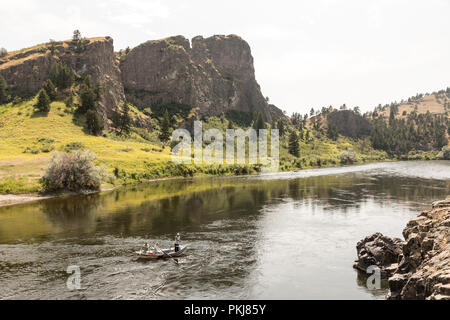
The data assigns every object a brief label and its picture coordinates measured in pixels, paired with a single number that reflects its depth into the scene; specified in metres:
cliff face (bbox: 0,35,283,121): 184.00
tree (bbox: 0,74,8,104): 171.25
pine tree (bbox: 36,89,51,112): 155.12
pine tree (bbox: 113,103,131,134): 179.64
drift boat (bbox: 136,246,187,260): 41.09
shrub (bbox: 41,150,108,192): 87.56
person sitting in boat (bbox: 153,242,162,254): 41.22
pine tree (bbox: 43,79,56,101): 168.38
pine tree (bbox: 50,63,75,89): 178.50
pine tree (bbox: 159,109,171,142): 194.21
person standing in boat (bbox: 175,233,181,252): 41.70
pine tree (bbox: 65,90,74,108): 166.49
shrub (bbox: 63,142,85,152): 118.00
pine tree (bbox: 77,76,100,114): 162.25
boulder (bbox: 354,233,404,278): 36.97
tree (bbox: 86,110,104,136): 152.38
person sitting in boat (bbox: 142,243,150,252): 41.55
